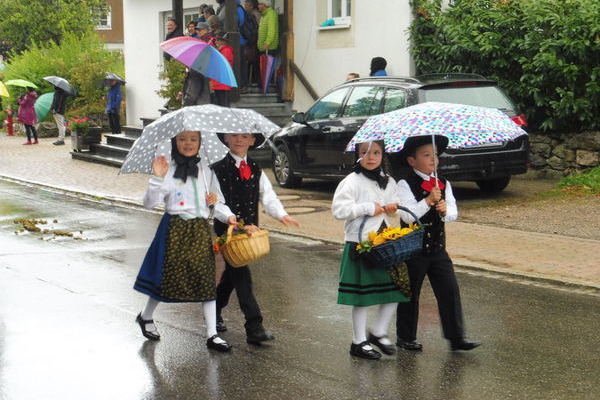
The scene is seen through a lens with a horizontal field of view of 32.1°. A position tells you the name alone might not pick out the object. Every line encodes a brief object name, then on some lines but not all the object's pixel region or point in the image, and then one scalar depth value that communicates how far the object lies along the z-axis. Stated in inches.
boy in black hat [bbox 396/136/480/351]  266.8
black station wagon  551.2
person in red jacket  780.0
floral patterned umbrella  251.9
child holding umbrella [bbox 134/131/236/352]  269.3
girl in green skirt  259.4
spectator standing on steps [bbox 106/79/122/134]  1010.1
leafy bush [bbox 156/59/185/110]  834.2
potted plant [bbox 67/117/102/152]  907.4
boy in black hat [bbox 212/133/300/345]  278.1
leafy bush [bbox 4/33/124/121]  1211.9
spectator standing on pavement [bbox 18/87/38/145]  1106.7
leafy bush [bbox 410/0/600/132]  617.6
